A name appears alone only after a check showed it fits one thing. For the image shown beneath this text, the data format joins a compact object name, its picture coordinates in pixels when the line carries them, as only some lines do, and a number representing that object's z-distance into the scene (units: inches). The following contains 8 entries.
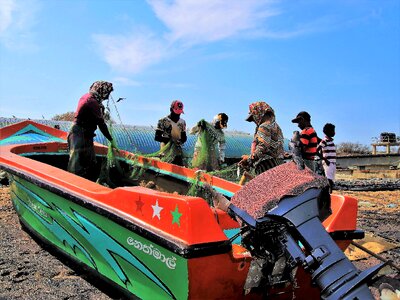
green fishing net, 233.1
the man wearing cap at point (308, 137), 256.7
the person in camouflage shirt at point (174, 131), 244.4
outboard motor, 86.0
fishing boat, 91.1
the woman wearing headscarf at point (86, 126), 204.5
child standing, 342.6
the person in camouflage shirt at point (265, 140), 183.0
